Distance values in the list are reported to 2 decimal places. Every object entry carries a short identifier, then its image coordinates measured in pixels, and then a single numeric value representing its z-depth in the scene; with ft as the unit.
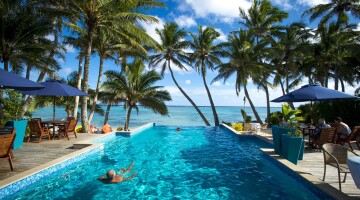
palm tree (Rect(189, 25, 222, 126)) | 75.31
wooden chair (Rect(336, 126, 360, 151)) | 25.22
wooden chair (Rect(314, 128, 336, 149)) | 23.73
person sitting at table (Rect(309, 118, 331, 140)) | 25.14
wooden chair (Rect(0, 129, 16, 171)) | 16.11
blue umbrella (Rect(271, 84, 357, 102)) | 26.17
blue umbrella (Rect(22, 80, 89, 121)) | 29.40
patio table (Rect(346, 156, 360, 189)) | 10.35
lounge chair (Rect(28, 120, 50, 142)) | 28.07
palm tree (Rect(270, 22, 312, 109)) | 70.03
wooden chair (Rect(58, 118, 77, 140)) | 31.12
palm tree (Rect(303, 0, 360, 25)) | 69.09
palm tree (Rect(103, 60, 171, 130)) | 53.11
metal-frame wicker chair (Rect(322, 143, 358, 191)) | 14.55
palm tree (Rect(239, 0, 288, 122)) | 76.02
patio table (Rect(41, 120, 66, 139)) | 30.49
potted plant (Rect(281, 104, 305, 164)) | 20.75
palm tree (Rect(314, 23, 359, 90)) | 66.13
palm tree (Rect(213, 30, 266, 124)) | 68.69
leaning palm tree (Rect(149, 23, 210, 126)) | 75.20
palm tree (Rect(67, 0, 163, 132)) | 36.78
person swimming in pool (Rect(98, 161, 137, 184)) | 18.38
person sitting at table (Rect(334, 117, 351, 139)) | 25.33
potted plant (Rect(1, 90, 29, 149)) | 35.86
